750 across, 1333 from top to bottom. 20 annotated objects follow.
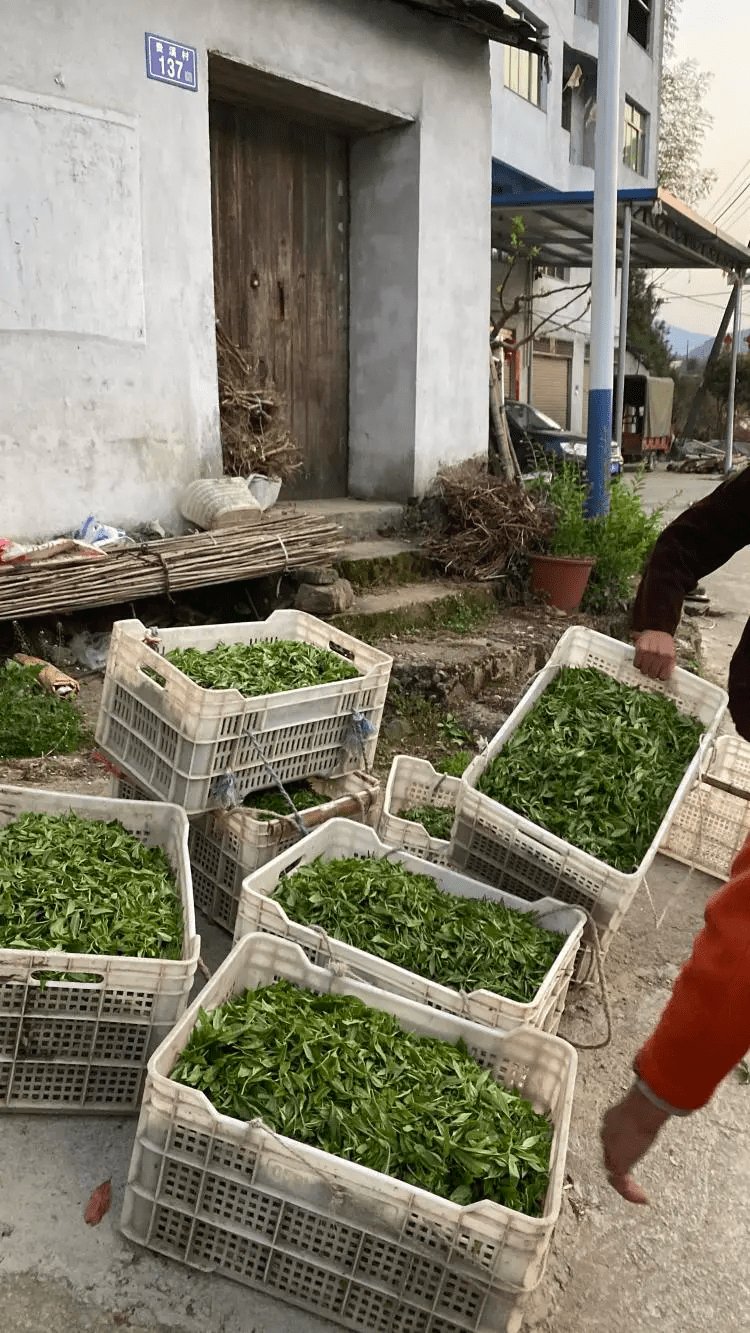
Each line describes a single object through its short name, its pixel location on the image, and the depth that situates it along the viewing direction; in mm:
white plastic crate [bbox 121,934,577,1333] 1999
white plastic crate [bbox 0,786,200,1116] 2488
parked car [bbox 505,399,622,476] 15802
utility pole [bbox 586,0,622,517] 8156
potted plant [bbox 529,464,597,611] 8008
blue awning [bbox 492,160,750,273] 12688
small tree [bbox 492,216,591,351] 8905
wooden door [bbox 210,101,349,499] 7785
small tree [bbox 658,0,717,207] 33050
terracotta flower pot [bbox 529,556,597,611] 7980
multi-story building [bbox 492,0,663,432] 17906
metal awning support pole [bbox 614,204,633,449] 12930
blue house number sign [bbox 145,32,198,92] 6188
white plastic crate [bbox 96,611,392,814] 3281
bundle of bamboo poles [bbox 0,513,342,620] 5367
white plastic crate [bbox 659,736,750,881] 4387
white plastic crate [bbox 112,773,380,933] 3387
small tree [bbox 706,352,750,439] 34997
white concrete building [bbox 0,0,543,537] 5855
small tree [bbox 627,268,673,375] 30344
